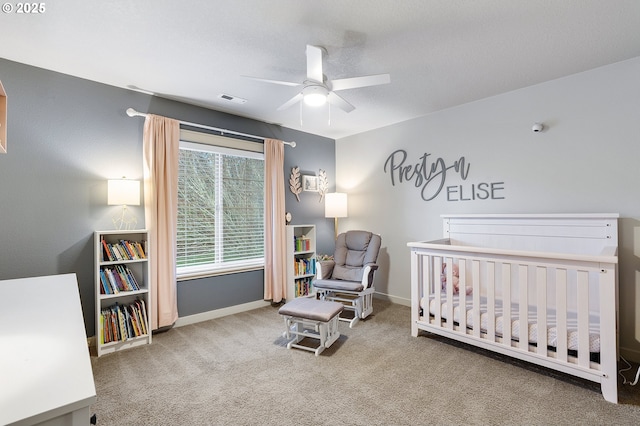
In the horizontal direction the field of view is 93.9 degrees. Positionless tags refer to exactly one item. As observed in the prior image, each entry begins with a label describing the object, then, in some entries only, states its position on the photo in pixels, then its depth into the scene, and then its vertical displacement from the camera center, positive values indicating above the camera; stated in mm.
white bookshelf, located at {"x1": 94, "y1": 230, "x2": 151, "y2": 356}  2660 -701
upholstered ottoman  2644 -957
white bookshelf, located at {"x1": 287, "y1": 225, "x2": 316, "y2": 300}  4090 -673
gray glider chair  3455 -764
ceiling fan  2094 +958
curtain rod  2990 +1024
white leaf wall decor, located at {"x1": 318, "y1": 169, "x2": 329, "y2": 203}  4781 +471
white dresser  652 -410
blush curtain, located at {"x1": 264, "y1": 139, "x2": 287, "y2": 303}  3992 -190
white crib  2023 -693
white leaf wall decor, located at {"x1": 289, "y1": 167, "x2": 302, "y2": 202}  4402 +456
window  3480 +109
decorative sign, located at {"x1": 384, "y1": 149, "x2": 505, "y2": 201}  3396 +438
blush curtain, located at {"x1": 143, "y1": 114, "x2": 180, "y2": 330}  3059 +70
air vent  3230 +1273
